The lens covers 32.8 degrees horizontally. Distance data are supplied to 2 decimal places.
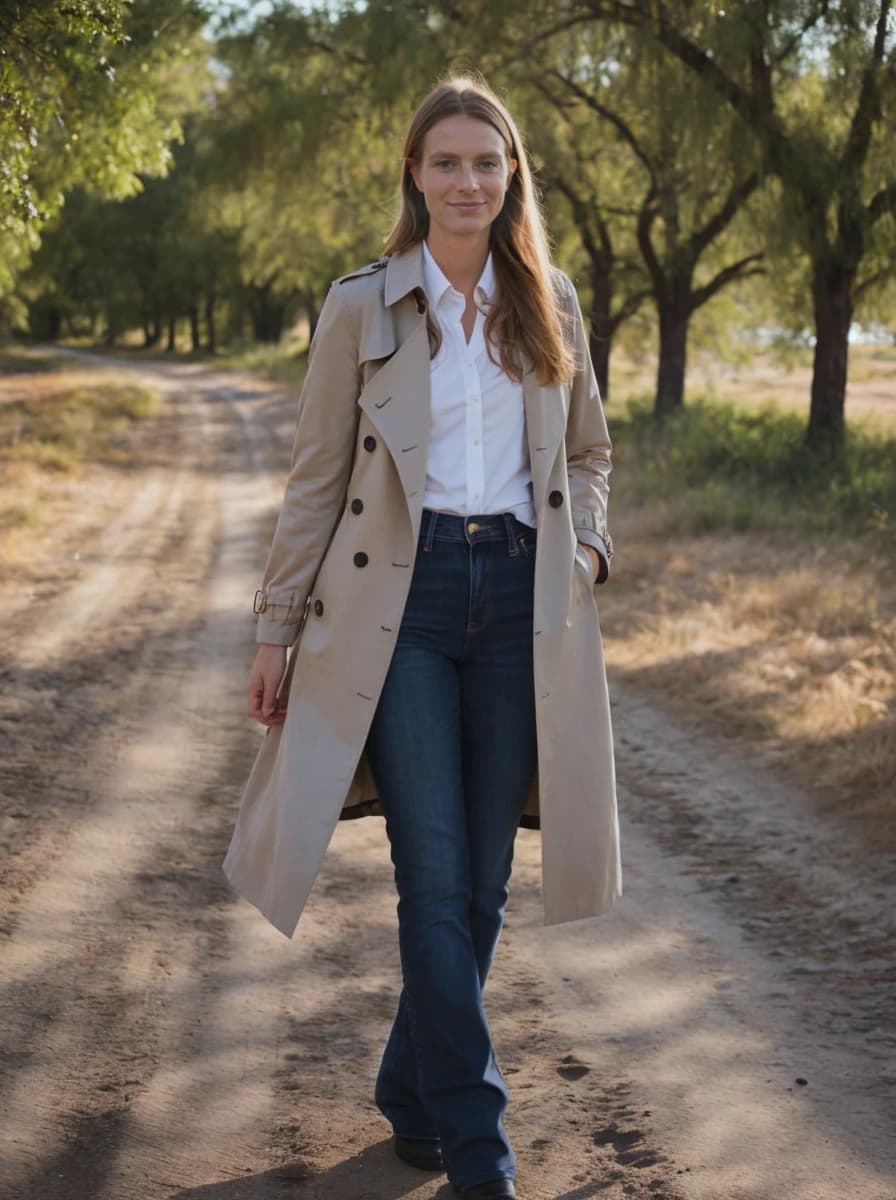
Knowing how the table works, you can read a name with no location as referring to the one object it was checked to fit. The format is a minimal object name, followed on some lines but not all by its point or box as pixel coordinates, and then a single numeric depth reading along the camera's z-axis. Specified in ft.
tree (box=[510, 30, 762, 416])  47.73
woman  9.21
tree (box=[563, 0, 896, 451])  42.80
